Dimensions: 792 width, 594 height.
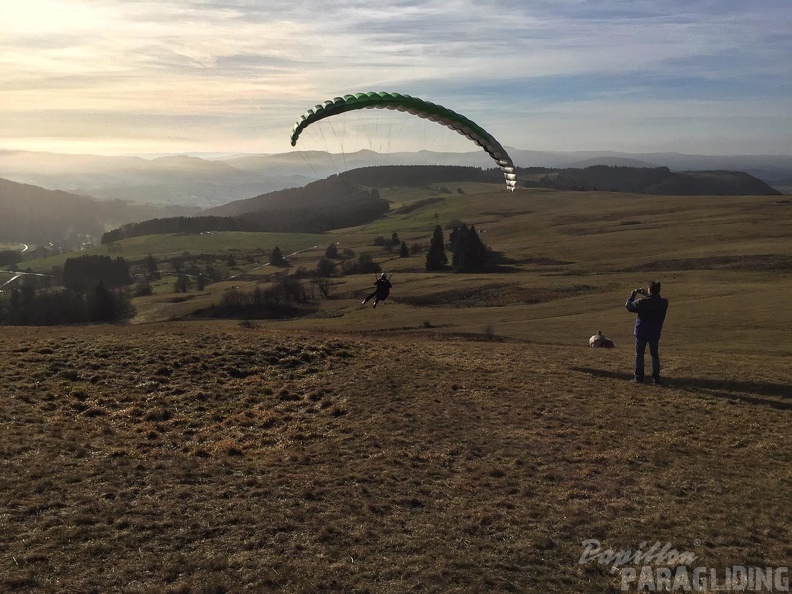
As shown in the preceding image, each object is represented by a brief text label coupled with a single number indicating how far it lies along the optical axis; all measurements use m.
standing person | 18.19
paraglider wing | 27.17
